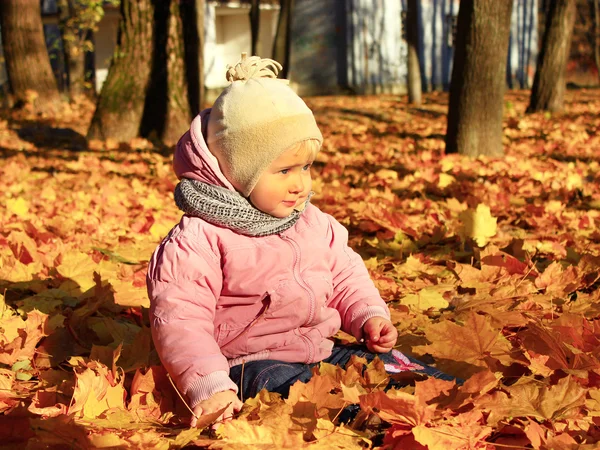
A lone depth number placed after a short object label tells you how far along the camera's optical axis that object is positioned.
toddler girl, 2.09
